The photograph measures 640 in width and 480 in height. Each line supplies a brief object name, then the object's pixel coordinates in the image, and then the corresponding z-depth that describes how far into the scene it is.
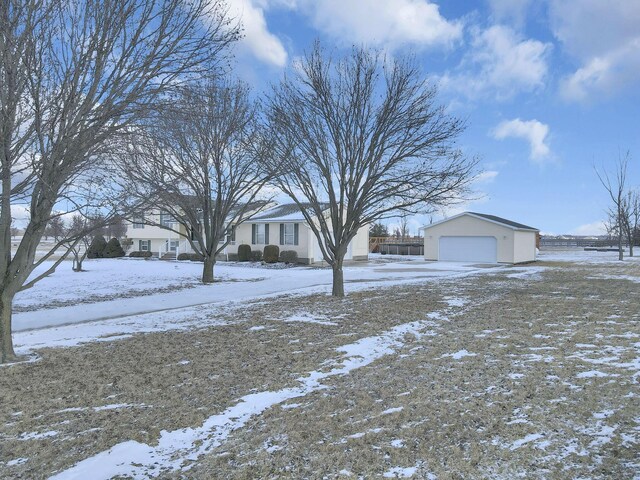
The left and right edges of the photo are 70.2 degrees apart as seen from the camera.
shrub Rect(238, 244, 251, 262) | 29.20
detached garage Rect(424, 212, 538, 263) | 29.20
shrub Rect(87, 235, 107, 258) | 35.59
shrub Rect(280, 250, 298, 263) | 27.14
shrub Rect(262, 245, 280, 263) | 27.56
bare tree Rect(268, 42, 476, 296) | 11.21
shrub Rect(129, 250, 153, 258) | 35.28
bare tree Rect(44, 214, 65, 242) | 18.72
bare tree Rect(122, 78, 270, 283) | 13.34
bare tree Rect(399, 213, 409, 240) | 64.20
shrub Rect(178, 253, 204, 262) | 30.80
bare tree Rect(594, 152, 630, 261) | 30.85
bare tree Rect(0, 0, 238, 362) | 5.36
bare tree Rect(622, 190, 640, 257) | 33.91
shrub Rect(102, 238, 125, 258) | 36.13
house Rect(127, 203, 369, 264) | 27.88
